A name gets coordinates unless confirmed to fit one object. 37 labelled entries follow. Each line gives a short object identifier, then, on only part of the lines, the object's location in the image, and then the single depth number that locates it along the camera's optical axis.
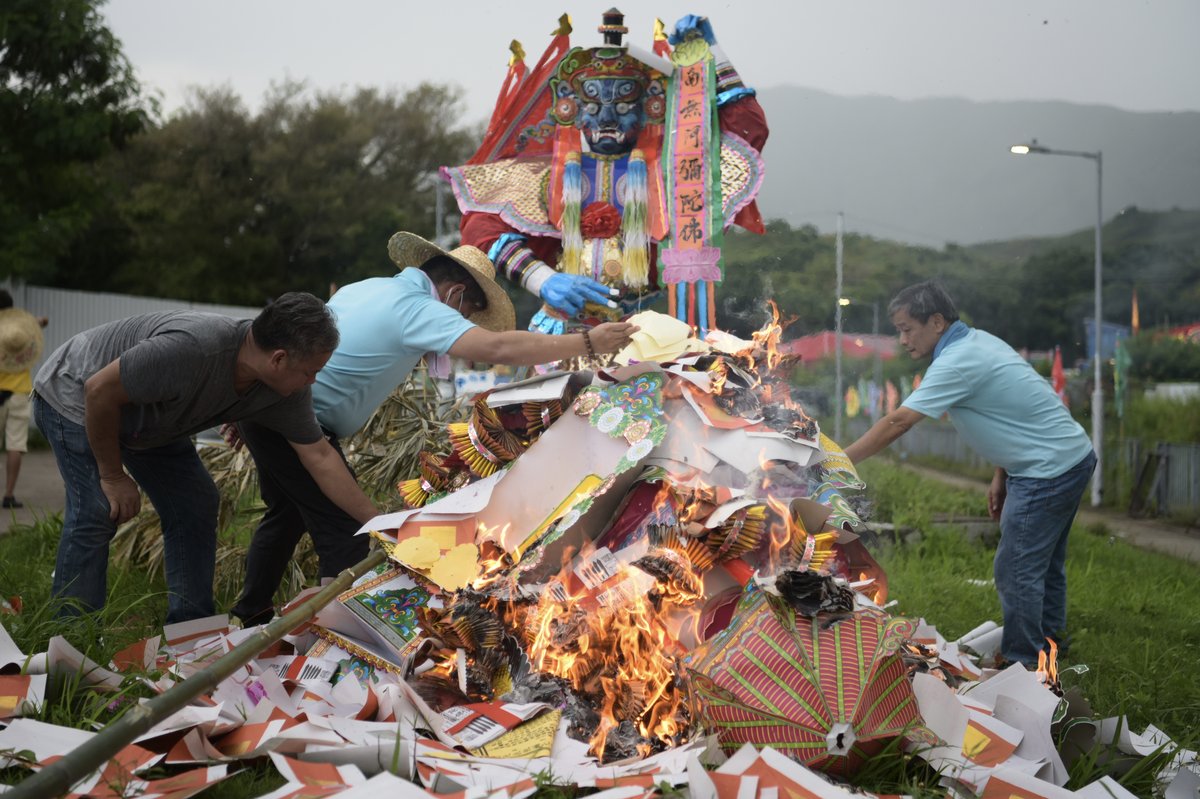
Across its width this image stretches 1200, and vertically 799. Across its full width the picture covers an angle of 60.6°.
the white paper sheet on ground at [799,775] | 2.37
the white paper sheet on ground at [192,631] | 3.46
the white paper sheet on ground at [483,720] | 2.68
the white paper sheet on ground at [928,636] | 3.89
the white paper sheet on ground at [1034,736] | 2.82
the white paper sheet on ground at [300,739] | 2.52
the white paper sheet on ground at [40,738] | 2.46
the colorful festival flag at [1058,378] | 12.41
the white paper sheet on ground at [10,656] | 2.94
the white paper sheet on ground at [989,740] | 2.79
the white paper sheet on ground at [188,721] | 2.52
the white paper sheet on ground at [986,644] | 4.45
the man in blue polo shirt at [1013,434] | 4.21
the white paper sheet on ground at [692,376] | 3.39
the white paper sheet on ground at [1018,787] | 2.54
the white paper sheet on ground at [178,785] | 2.29
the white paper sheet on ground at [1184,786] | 2.78
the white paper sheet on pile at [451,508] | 3.31
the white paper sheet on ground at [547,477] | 3.31
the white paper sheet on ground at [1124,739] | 3.01
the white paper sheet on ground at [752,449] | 3.21
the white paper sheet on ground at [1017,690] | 3.09
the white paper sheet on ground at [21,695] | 2.72
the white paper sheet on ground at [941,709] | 2.77
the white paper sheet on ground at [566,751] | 2.62
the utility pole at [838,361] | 6.98
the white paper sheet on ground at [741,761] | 2.46
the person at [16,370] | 7.79
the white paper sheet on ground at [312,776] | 2.31
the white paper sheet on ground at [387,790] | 2.24
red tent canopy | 10.39
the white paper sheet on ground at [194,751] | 2.51
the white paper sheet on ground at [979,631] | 4.57
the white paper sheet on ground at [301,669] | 3.12
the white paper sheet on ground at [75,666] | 2.92
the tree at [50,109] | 11.62
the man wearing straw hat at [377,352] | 3.57
